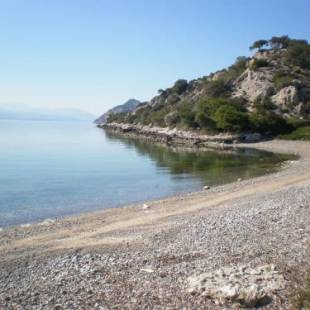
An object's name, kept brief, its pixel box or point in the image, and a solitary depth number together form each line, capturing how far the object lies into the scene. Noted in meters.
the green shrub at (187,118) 110.44
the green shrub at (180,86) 180.62
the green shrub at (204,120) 102.62
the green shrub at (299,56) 136.88
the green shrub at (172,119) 122.77
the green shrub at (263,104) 103.81
